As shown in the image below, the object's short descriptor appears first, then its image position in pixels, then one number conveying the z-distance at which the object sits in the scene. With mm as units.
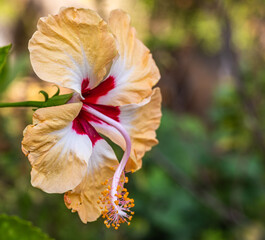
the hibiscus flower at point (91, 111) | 299
